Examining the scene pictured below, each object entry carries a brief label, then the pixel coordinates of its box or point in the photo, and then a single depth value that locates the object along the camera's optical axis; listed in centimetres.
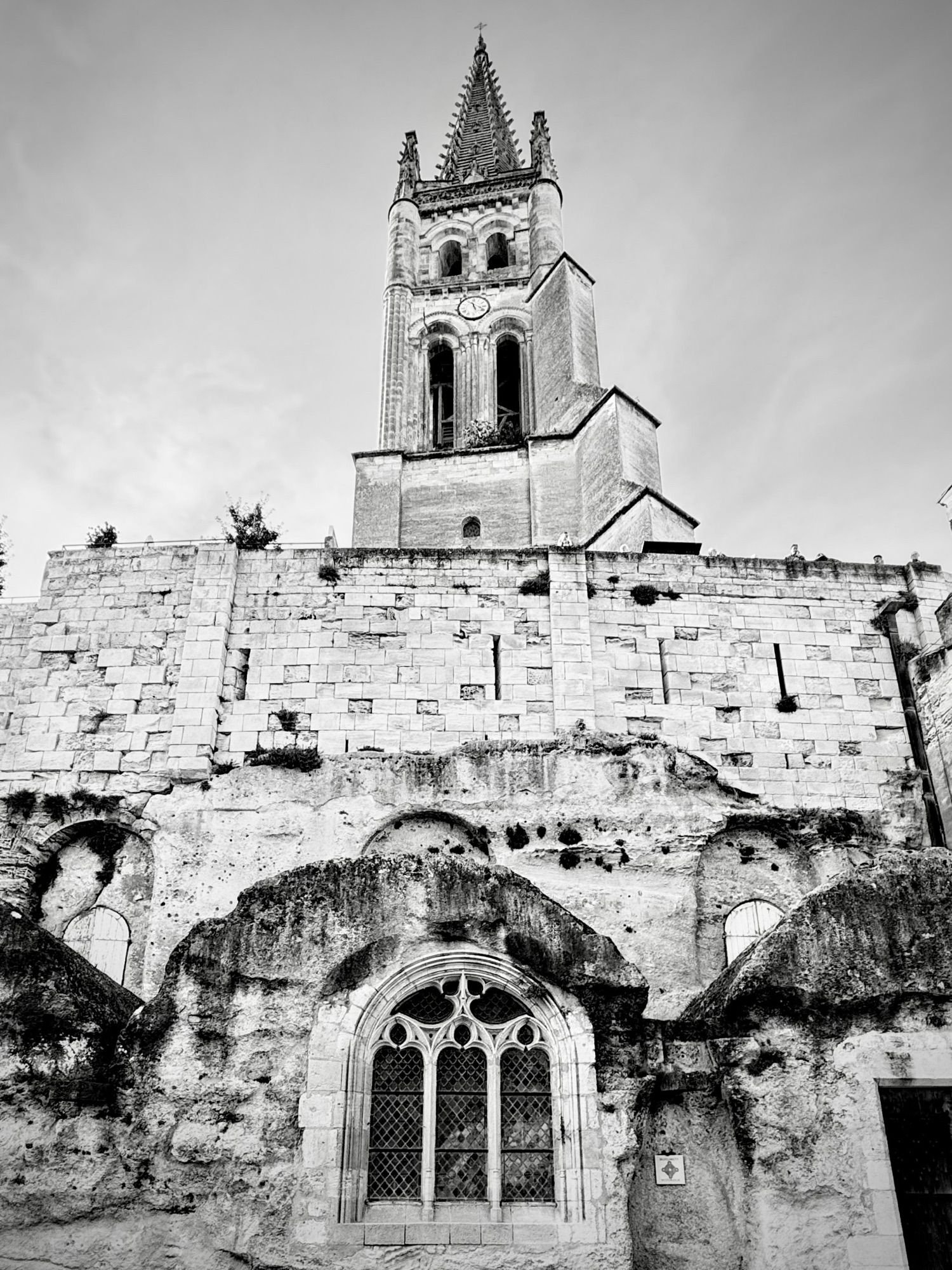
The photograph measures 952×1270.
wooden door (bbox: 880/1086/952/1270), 832
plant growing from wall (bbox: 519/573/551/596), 1622
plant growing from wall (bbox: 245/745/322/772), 1444
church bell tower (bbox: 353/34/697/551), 2844
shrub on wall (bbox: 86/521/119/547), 1675
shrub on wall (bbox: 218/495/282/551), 2188
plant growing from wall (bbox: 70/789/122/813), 1434
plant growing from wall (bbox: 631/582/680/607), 1630
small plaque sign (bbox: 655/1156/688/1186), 848
